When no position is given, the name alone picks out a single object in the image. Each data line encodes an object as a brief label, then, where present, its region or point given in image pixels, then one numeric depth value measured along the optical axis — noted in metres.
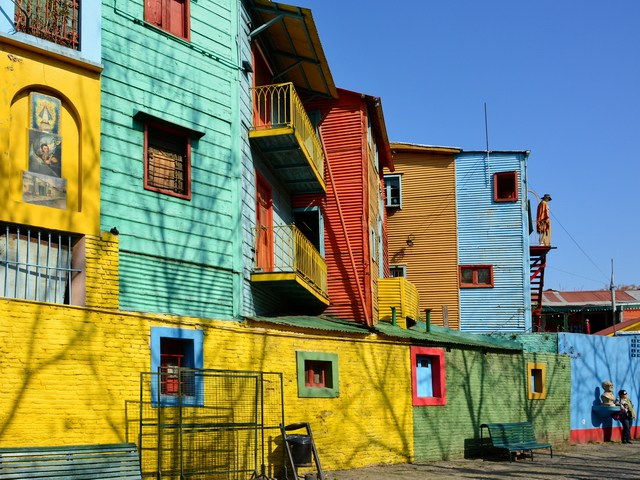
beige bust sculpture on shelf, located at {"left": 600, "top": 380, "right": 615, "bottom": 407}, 23.66
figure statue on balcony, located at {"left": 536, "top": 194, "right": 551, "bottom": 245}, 30.75
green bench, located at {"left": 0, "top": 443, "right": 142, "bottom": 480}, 9.99
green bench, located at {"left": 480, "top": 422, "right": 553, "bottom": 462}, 18.66
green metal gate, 12.36
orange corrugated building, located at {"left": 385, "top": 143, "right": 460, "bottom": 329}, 29.83
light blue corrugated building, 29.33
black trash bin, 14.16
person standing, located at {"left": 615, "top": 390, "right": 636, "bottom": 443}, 23.62
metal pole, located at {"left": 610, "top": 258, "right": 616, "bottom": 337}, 38.35
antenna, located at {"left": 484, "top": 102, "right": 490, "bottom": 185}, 30.28
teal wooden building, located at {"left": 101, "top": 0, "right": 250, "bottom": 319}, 12.96
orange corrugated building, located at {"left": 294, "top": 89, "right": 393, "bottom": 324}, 19.97
